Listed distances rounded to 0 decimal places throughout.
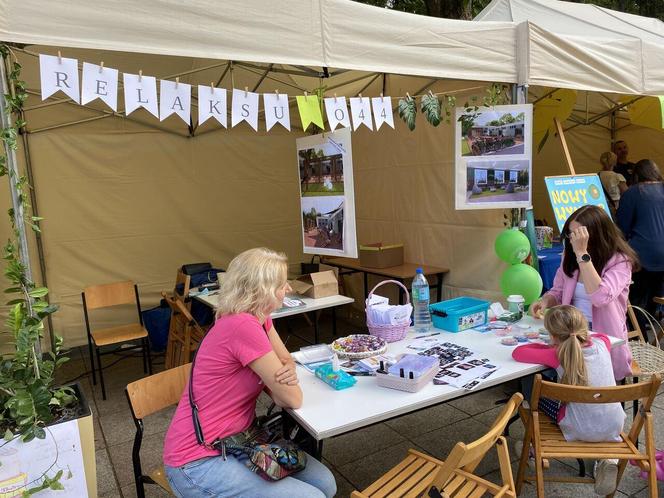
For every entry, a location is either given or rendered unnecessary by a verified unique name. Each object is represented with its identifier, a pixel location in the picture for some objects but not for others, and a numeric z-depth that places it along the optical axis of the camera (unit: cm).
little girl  200
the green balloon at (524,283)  306
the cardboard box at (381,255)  450
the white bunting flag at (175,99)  233
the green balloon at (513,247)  322
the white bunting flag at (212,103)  244
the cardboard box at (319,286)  380
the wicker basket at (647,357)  290
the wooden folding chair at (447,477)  154
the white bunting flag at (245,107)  252
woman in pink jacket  246
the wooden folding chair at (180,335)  371
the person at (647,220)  378
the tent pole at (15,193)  195
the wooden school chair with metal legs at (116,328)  385
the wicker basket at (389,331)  243
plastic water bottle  262
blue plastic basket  255
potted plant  179
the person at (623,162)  604
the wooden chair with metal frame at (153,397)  188
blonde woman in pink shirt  163
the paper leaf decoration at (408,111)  305
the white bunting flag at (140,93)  221
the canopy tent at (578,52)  316
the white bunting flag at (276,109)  265
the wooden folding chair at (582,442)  183
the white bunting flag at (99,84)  209
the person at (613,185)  542
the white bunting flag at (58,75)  198
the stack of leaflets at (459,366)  194
